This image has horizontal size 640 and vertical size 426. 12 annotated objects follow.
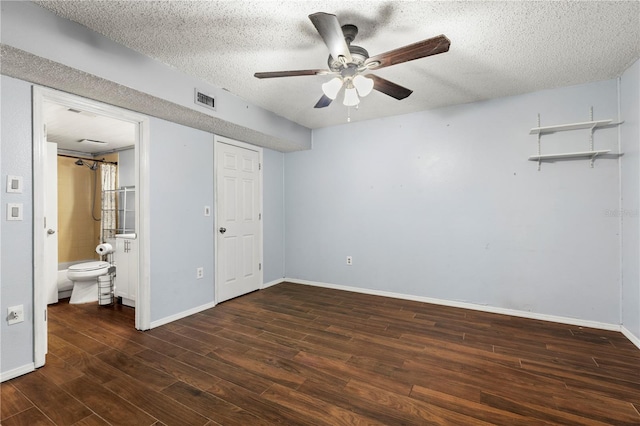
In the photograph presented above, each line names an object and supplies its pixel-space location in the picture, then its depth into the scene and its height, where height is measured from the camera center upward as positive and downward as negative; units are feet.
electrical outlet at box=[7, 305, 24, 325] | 6.68 -2.42
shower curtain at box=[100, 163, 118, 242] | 16.01 +0.62
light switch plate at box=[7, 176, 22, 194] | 6.69 +0.73
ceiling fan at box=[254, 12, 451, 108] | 5.26 +3.32
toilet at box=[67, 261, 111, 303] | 12.01 -2.89
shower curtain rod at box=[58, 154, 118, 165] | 16.07 +3.30
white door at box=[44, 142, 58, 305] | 11.65 -0.43
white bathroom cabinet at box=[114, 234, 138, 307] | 11.66 -2.31
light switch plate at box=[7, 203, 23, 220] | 6.70 +0.08
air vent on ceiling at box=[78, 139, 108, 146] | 14.39 +3.79
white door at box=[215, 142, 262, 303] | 12.30 -0.38
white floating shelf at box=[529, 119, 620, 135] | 9.18 +2.90
